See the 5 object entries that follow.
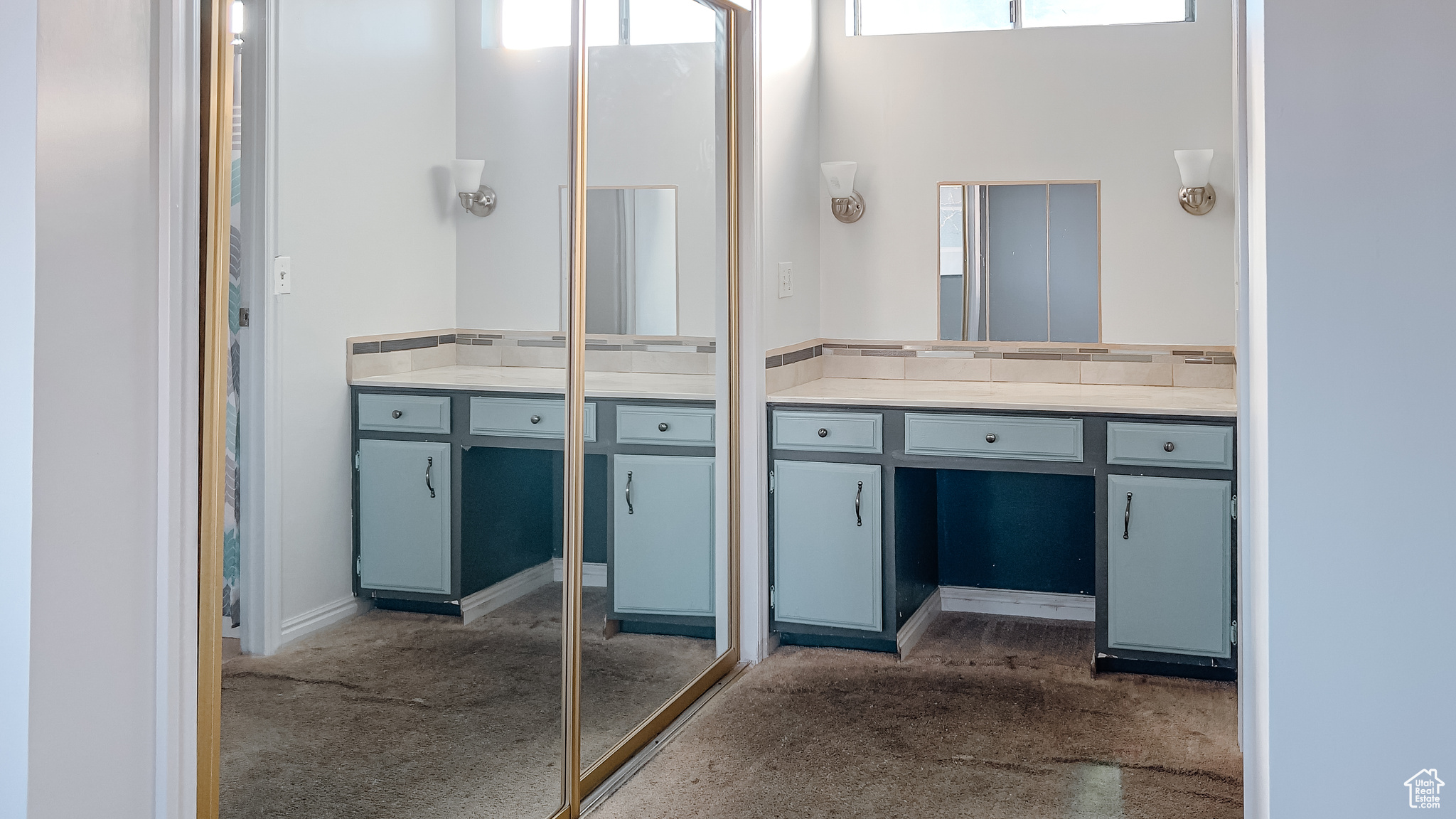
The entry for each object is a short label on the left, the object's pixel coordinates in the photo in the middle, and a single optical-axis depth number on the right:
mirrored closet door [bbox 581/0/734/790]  2.69
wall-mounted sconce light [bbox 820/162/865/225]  4.09
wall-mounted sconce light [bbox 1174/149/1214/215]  3.75
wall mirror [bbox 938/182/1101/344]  3.97
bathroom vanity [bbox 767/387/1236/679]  3.33
